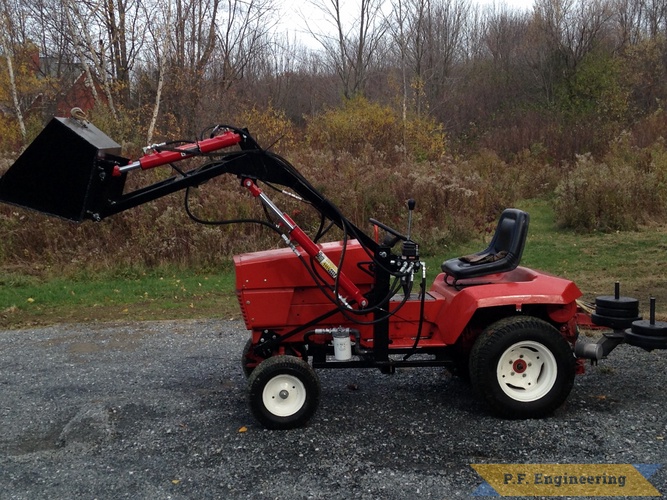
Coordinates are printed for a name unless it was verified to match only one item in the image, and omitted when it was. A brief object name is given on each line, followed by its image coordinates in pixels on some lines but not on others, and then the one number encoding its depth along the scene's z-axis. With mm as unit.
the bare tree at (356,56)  30745
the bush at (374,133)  20391
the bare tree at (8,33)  21641
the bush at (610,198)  15148
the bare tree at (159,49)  20094
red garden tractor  5000
